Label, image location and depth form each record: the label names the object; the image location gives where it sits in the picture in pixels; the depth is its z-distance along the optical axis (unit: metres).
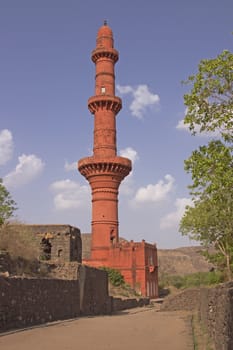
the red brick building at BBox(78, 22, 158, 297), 36.66
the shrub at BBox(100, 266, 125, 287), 33.84
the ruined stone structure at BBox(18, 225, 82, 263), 21.11
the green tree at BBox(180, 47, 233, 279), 11.00
